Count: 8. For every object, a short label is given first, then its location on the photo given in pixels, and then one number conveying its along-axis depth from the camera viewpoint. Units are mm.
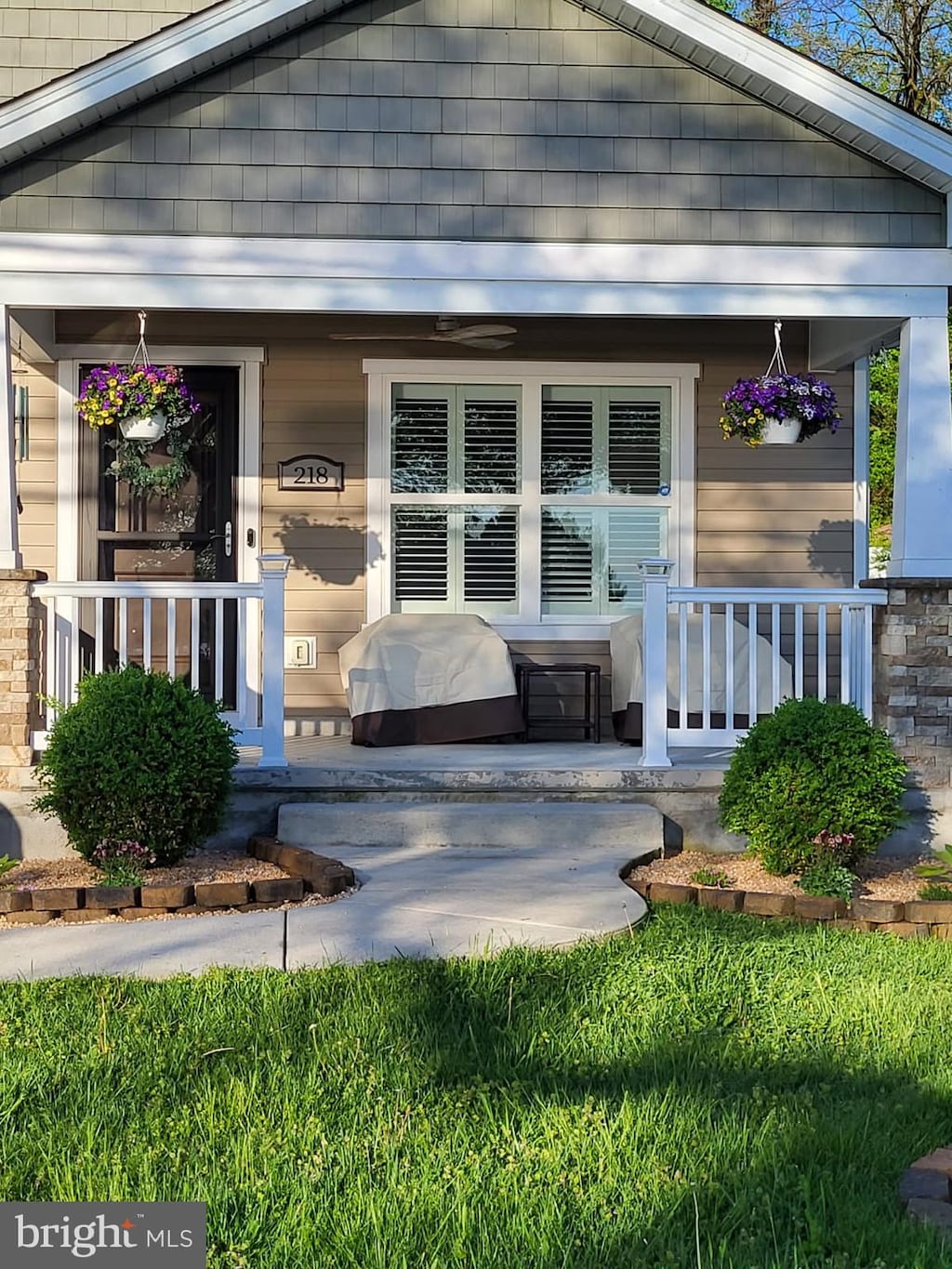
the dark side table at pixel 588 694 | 7289
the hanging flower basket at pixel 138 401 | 6250
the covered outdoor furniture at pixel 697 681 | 6906
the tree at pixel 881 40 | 15469
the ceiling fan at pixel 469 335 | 7391
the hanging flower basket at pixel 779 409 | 6422
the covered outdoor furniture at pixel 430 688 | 7031
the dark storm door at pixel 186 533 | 7668
